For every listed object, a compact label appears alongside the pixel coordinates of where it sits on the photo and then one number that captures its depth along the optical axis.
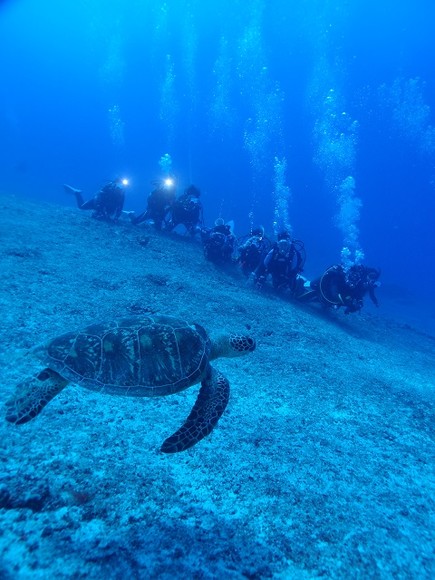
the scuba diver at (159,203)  14.69
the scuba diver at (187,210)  14.95
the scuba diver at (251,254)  12.05
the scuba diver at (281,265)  11.22
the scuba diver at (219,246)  12.52
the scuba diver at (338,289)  11.38
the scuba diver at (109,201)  14.34
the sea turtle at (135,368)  3.05
